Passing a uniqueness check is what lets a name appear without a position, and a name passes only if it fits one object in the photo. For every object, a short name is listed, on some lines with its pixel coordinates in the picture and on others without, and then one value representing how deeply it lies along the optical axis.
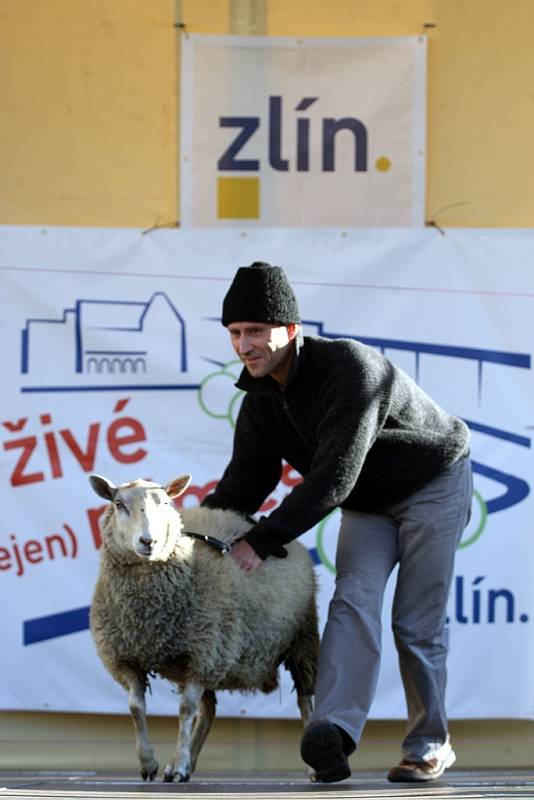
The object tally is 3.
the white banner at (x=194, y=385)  9.22
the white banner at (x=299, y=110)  9.47
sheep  6.31
